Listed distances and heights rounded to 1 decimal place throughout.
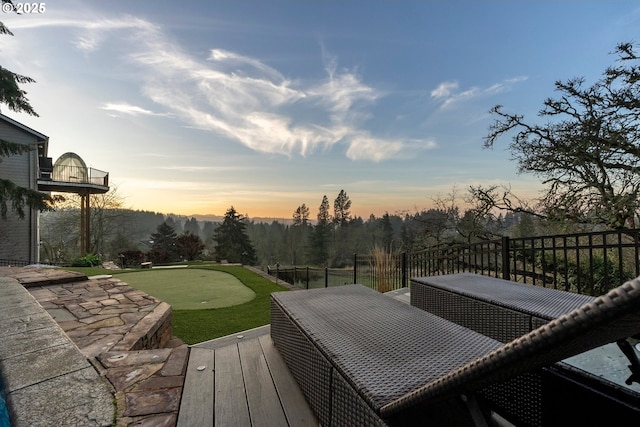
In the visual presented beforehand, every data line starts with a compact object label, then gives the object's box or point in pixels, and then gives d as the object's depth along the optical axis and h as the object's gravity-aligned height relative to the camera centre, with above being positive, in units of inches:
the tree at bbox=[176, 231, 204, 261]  724.0 -66.3
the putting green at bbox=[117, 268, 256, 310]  206.2 -58.3
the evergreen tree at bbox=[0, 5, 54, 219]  269.3 +77.4
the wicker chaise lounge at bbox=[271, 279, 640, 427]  21.3 -24.2
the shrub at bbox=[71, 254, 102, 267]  425.1 -59.1
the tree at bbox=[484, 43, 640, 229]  198.2 +53.2
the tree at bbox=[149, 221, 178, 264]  887.1 -54.6
